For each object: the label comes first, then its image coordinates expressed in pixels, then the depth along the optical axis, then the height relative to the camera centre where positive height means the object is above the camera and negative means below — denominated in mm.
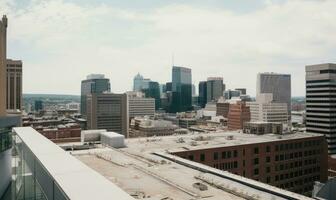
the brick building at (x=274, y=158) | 80188 -15356
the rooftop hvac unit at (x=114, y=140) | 75812 -9321
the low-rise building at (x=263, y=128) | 106500 -9187
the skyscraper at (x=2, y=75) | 67300 +4344
